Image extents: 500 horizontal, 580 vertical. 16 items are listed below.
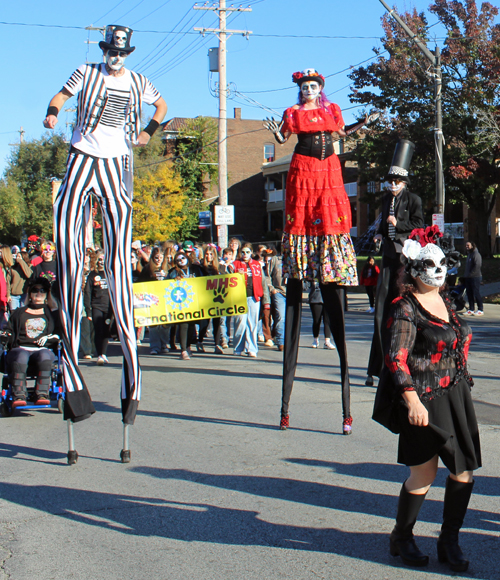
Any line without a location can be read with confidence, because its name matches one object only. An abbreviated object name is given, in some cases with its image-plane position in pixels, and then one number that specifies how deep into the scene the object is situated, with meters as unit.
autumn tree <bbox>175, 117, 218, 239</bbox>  61.75
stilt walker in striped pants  5.04
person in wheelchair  7.65
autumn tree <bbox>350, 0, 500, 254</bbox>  28.33
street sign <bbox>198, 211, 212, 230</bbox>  56.78
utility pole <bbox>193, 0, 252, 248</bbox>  24.08
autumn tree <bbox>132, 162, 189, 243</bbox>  47.19
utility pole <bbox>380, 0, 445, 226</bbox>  19.70
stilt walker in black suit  7.22
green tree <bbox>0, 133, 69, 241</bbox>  54.34
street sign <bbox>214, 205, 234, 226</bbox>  23.55
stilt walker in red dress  6.25
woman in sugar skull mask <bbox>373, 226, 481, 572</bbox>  3.54
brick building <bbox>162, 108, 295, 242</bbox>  66.98
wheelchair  7.58
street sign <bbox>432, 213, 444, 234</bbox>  19.61
